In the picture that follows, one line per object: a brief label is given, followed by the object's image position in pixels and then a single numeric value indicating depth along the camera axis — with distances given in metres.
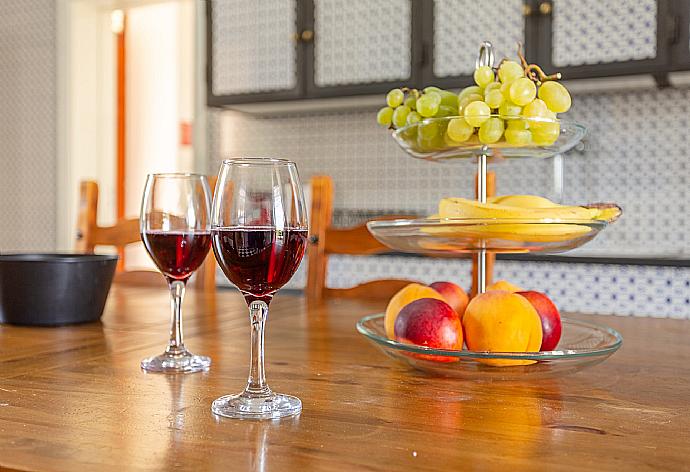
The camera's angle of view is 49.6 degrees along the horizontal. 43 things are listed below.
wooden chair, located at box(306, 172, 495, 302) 1.60
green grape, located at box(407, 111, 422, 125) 0.94
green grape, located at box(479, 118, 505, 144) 0.86
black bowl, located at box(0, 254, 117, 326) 1.01
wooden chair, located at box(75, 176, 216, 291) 1.82
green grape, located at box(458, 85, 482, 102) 0.93
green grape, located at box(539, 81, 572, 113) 0.89
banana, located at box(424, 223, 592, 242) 0.76
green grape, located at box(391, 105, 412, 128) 0.98
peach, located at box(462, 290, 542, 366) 0.70
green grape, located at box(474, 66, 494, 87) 0.92
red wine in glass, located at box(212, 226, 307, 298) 0.58
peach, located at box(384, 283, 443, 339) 0.78
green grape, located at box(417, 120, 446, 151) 0.91
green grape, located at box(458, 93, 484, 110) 0.91
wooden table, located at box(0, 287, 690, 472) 0.47
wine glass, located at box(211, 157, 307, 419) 0.57
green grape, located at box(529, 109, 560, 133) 0.87
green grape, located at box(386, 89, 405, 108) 1.00
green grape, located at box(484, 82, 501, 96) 0.89
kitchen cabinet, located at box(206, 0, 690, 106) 2.51
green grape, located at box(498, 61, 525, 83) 0.88
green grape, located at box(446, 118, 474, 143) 0.88
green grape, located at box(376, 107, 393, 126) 1.03
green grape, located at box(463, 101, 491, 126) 0.86
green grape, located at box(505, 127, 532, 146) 0.87
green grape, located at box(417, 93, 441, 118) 0.92
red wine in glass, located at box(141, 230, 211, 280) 0.81
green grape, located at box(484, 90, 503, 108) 0.87
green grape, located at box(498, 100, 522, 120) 0.87
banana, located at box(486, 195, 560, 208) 0.85
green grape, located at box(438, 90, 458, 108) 0.95
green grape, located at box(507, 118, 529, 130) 0.87
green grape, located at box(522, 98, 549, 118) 0.87
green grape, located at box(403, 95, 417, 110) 0.97
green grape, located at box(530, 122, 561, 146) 0.88
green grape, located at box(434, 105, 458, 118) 0.94
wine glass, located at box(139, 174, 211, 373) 0.81
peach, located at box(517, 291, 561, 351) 0.76
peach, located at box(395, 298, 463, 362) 0.71
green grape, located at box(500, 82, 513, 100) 0.87
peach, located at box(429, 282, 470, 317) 0.81
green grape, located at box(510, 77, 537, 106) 0.85
